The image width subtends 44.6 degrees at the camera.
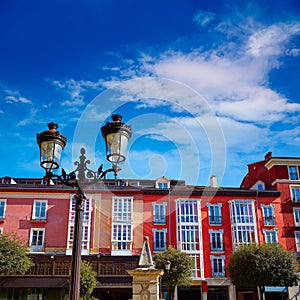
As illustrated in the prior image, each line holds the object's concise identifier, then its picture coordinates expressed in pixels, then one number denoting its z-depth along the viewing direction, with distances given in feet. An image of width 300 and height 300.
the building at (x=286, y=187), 110.32
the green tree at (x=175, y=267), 93.66
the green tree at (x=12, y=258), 86.48
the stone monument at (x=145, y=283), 31.48
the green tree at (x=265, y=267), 91.20
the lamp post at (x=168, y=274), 70.08
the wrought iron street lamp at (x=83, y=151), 22.33
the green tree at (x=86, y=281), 82.58
